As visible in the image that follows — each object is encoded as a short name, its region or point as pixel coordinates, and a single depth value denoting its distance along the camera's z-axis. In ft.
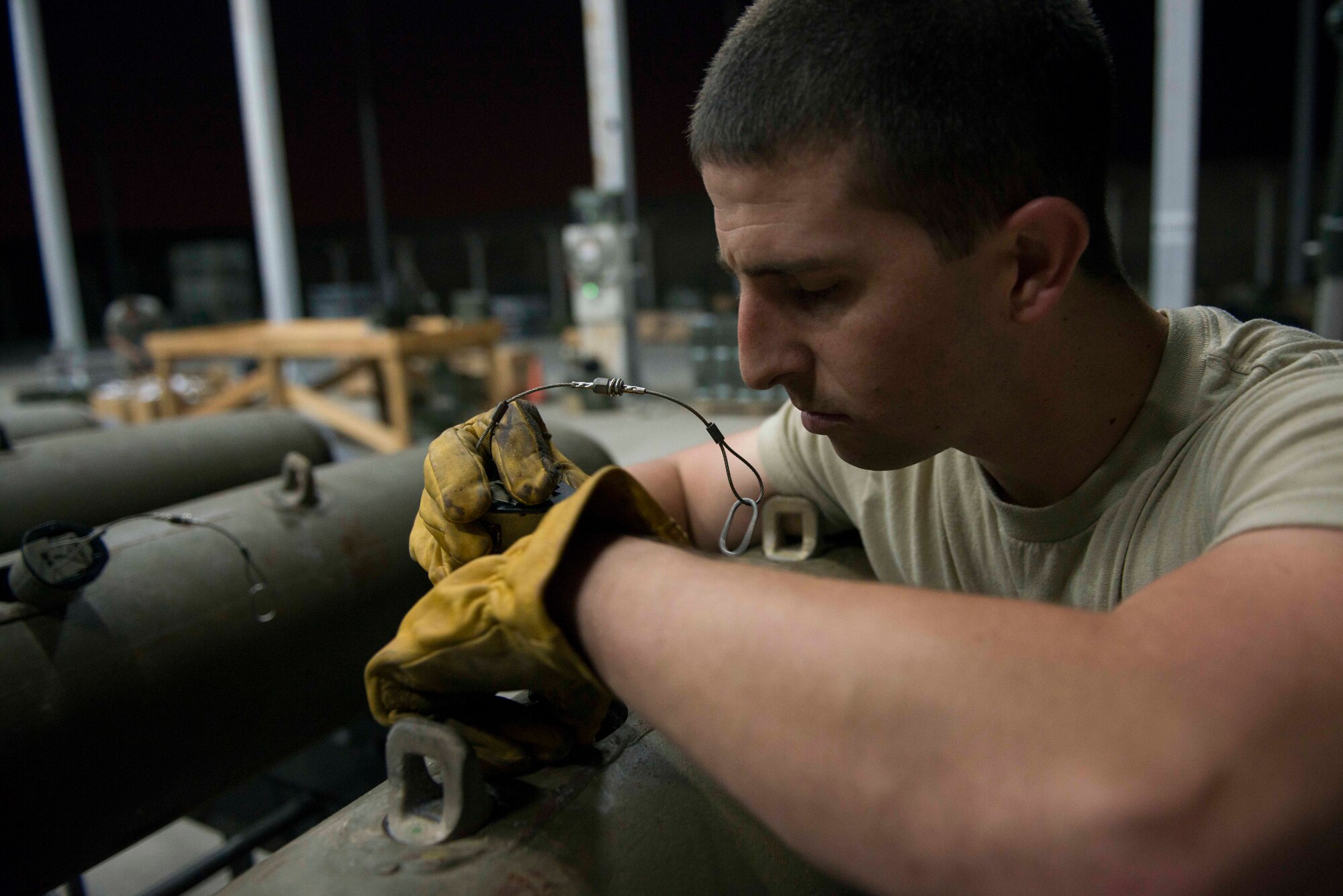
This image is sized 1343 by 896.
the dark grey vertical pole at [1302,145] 26.30
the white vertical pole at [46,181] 25.68
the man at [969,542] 1.79
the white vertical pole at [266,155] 21.75
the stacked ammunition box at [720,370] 19.03
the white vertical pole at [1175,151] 14.76
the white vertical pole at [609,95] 19.95
